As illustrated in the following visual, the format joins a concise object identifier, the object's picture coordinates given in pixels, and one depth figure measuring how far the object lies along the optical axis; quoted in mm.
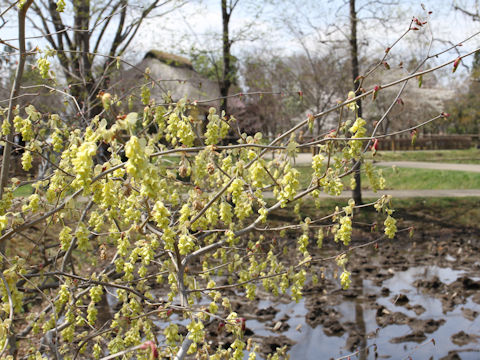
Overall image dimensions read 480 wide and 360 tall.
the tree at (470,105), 16578
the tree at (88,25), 11180
